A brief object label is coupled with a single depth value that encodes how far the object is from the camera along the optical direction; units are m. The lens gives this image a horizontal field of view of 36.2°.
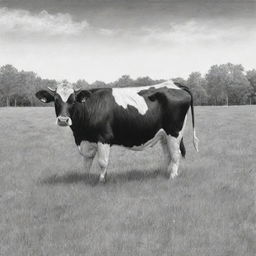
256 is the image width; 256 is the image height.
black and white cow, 6.78
